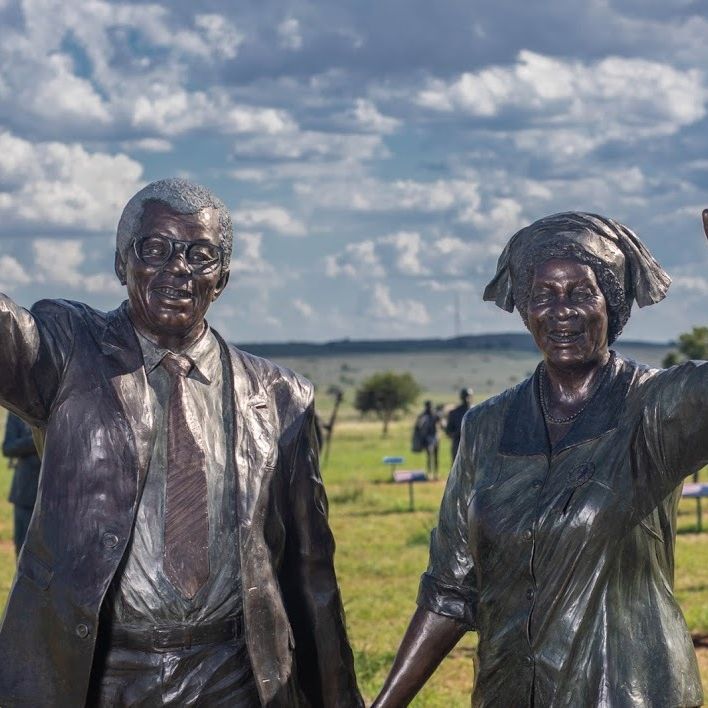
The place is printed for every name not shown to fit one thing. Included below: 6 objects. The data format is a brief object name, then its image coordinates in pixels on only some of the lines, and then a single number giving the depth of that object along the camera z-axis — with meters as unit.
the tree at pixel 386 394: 50.66
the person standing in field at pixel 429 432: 26.14
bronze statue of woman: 3.96
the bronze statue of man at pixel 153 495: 4.27
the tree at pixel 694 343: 32.84
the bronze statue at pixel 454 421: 18.36
